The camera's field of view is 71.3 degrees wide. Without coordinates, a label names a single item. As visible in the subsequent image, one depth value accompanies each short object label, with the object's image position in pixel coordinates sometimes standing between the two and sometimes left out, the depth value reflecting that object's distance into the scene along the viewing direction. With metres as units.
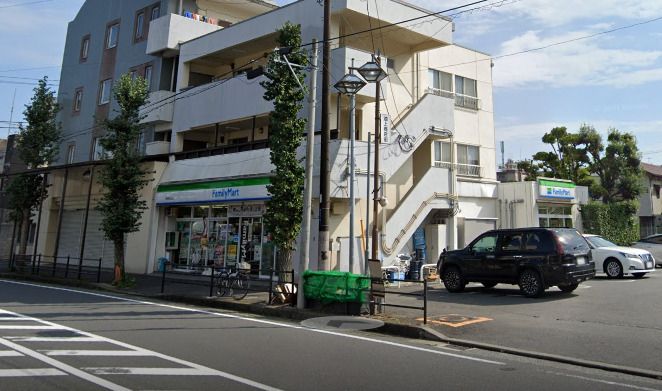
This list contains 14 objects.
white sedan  16.45
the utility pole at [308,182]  11.62
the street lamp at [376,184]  16.35
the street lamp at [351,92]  12.24
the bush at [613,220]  27.02
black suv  12.14
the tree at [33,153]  24.19
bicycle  14.24
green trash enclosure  10.75
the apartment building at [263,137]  18.47
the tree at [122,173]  18.20
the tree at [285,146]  13.11
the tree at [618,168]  30.13
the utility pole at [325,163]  12.09
